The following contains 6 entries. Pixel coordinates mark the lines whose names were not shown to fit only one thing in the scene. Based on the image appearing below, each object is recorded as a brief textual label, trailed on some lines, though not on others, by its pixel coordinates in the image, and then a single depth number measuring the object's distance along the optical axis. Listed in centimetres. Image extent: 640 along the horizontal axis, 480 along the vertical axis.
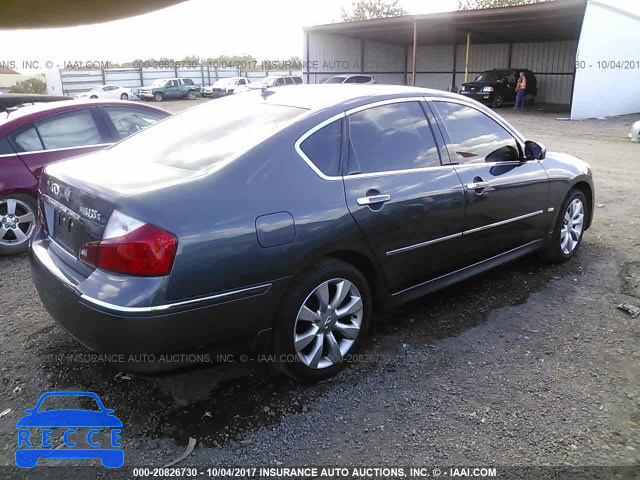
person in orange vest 2444
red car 529
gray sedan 252
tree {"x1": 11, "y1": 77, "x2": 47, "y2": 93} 3572
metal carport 2231
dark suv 2531
